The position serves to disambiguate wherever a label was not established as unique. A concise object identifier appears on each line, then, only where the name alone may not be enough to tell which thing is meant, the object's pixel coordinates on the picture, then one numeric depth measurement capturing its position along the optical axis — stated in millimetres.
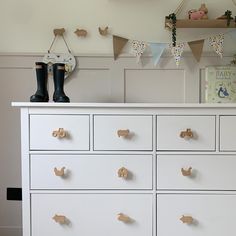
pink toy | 2275
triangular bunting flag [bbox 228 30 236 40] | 2338
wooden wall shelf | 2236
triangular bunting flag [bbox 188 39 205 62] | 2309
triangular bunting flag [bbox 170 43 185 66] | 2281
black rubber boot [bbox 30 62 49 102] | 2017
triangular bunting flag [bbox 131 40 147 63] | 2326
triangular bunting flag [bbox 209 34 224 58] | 2289
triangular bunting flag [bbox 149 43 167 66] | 2306
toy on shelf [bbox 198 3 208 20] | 2292
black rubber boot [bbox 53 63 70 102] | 2025
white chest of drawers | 1895
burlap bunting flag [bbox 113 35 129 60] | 2357
